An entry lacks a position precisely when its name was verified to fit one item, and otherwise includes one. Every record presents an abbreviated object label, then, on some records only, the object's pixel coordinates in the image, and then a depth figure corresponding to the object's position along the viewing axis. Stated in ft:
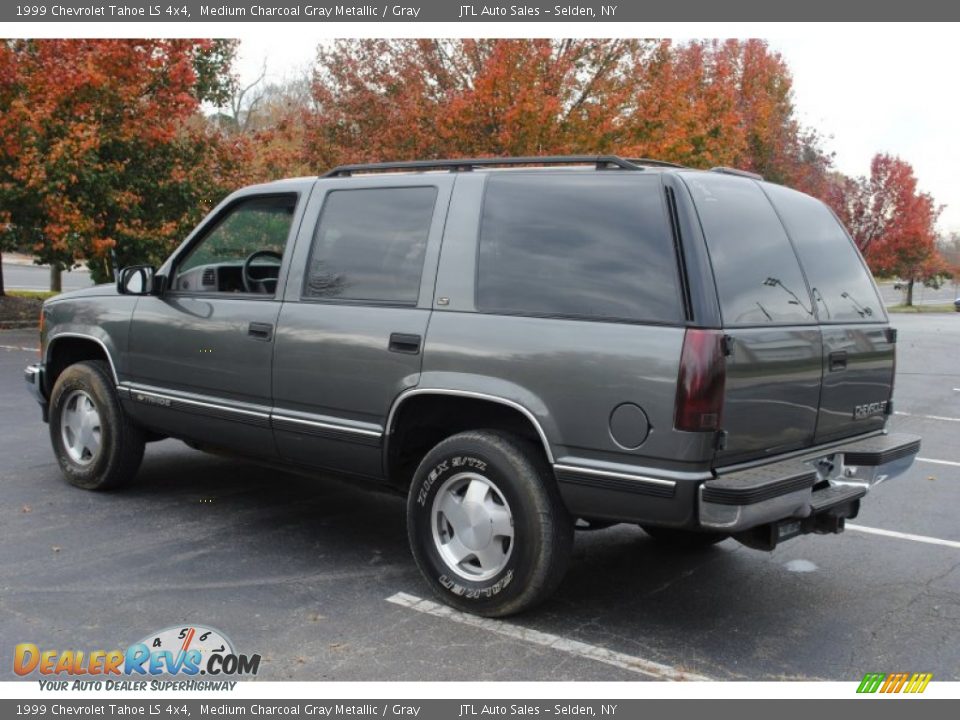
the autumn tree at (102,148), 50.83
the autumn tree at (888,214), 144.87
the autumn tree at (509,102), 56.08
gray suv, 12.50
